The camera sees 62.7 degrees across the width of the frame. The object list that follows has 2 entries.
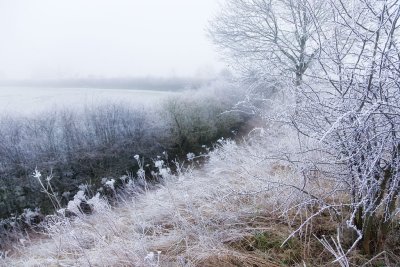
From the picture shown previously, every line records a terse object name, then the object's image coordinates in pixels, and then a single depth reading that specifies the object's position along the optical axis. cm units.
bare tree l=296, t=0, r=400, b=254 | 213
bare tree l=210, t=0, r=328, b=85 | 1034
